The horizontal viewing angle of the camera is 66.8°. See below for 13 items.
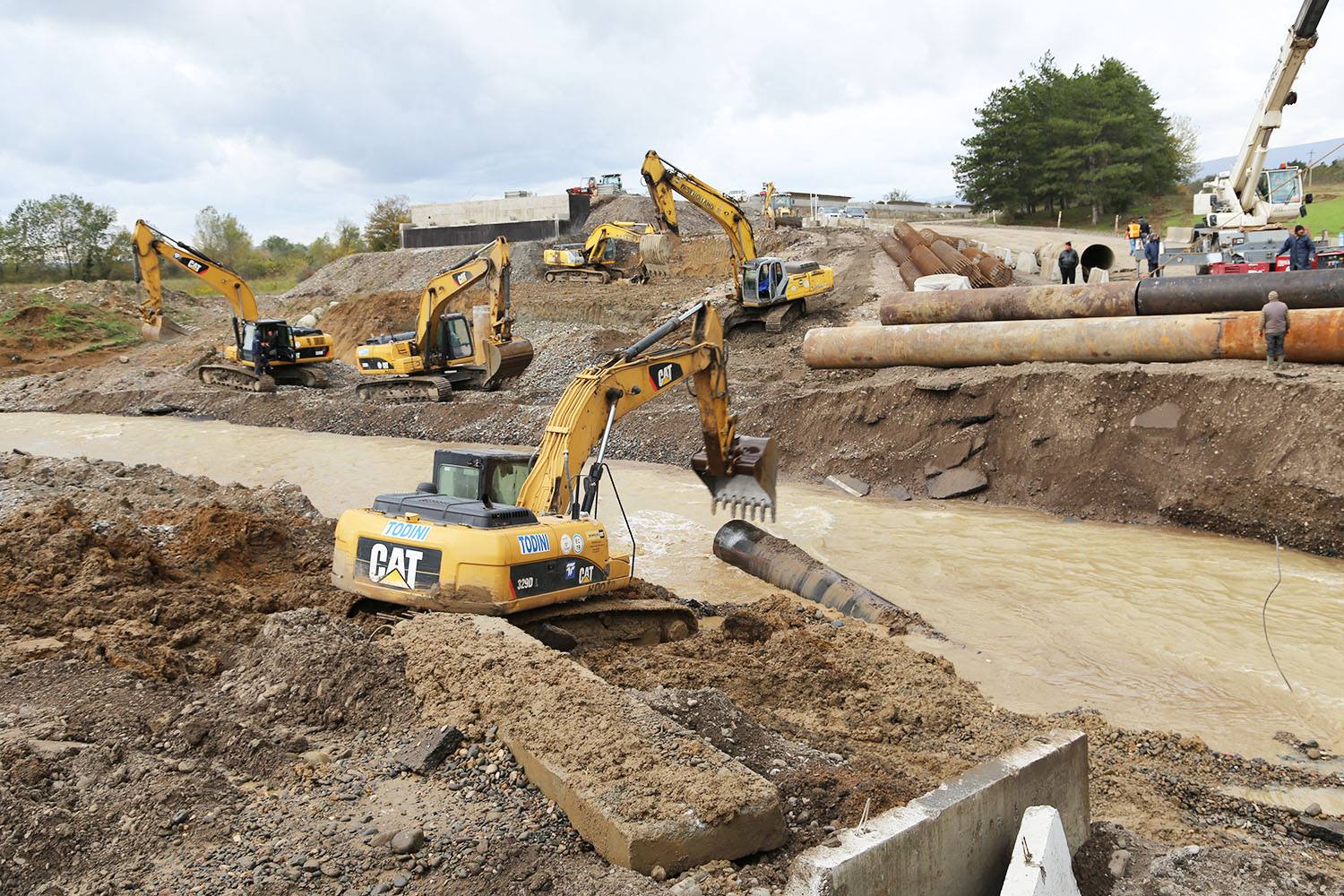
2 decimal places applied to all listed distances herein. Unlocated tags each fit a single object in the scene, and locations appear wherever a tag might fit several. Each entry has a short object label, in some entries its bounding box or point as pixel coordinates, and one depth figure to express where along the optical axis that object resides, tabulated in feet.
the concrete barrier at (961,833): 13.76
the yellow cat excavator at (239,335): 84.48
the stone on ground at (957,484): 47.61
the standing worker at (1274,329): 41.55
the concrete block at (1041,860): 14.10
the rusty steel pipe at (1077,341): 42.16
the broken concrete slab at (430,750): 17.88
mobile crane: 66.59
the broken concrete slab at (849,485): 49.62
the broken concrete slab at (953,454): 48.75
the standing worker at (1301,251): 58.34
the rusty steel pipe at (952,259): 78.74
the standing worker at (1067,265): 72.43
